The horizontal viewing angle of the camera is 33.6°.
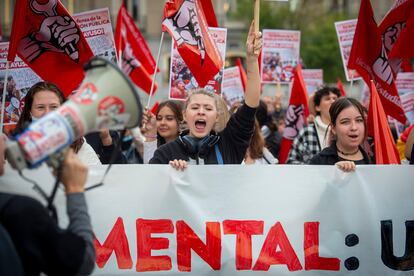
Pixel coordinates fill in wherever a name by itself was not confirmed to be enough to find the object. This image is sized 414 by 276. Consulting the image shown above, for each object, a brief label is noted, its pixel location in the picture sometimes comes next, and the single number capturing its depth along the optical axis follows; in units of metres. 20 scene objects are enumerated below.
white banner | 3.88
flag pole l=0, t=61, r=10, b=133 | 4.54
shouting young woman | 3.95
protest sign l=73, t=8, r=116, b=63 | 5.91
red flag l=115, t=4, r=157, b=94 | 7.67
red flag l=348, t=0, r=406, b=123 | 5.66
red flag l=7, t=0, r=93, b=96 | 5.06
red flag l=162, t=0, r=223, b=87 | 5.14
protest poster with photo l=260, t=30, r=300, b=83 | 8.87
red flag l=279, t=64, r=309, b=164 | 7.70
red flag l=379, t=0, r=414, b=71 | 5.55
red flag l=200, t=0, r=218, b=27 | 5.76
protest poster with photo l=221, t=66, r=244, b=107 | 8.70
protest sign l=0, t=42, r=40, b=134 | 5.68
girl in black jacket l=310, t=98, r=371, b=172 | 4.41
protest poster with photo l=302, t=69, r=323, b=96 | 9.90
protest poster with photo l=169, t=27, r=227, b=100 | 5.92
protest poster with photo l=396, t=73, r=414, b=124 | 7.41
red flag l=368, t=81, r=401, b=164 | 4.70
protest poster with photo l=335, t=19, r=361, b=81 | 7.62
